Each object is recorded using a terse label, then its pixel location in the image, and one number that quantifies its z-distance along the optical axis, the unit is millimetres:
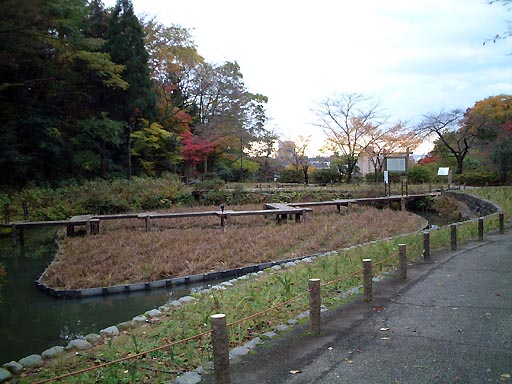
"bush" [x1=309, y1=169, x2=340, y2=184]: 35625
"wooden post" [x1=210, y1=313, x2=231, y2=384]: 3414
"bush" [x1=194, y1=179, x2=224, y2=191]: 24531
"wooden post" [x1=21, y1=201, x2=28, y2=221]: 16656
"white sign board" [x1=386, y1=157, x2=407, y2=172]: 23459
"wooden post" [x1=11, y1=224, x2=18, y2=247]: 14564
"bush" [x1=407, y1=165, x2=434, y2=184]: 33406
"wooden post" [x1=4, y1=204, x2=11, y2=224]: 15970
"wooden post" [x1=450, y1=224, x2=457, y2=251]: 9664
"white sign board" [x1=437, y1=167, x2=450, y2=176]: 29066
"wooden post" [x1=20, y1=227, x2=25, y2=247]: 14977
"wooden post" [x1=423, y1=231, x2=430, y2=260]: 8484
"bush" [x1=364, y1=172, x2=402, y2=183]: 34344
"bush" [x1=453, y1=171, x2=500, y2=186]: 28625
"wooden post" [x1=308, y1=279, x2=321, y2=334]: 4613
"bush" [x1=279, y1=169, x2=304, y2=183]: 38812
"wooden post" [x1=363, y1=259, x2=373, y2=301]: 5642
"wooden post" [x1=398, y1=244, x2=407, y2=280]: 6789
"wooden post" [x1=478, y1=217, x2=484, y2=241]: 10731
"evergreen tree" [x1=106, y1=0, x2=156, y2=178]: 25656
